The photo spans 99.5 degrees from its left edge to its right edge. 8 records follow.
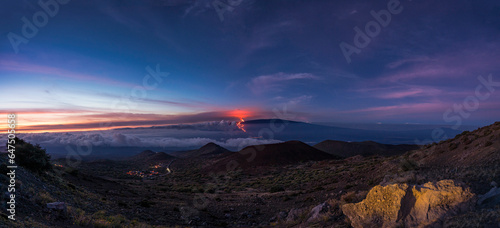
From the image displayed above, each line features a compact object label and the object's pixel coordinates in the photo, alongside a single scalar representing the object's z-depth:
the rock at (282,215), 13.18
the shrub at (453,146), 18.07
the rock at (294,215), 11.68
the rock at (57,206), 8.20
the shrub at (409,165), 16.25
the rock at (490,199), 5.79
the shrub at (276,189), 24.38
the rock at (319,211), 9.65
